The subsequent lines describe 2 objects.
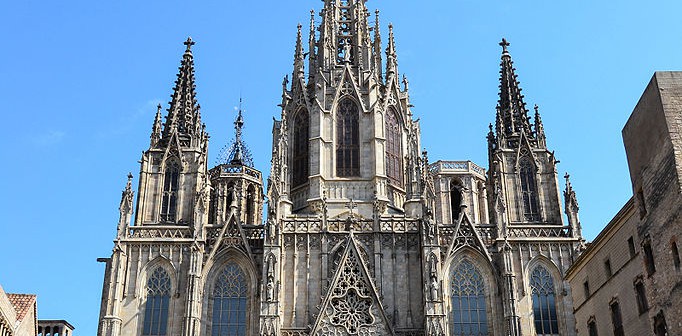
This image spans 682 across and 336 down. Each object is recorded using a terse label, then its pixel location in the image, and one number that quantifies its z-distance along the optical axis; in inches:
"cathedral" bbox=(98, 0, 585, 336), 1683.1
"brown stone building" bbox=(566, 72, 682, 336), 1059.3
